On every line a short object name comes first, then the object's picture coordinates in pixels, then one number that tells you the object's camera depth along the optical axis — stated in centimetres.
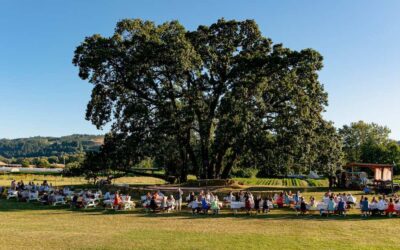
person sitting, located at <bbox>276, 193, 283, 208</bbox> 2664
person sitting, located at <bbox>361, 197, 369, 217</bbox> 2289
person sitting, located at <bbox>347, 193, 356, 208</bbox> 2555
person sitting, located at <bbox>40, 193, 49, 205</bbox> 2898
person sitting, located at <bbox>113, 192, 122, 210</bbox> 2541
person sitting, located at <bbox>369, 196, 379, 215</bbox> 2301
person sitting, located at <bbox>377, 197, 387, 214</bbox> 2288
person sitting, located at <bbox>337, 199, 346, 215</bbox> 2323
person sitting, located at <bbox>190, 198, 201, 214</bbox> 2438
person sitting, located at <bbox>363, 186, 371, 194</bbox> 3613
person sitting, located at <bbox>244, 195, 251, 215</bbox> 2377
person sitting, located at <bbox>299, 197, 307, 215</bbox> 2361
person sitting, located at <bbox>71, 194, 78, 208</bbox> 2714
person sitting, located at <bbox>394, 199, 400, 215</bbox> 2252
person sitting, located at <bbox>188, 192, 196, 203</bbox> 2714
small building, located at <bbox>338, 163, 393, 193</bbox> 4009
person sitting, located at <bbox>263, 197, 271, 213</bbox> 2430
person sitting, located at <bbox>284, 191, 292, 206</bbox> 2672
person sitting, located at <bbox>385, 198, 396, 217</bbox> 2264
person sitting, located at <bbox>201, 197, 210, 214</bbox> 2400
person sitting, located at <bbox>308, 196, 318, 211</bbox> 2403
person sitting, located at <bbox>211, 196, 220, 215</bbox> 2395
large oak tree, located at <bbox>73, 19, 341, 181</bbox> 3578
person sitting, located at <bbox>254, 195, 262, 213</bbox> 2425
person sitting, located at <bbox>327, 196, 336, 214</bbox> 2319
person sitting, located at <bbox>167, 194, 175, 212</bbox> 2488
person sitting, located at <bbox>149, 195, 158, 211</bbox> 2466
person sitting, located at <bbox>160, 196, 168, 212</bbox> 2465
